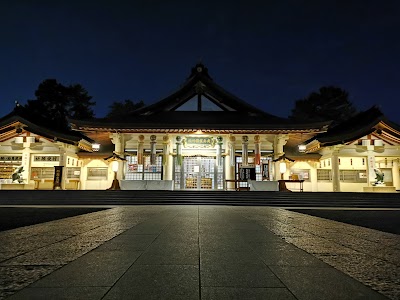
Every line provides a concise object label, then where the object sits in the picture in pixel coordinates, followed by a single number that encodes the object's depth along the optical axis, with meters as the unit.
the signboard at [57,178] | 17.47
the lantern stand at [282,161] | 17.86
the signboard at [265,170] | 20.62
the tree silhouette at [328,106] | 42.31
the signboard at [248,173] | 17.58
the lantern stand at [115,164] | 16.88
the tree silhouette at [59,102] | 38.00
